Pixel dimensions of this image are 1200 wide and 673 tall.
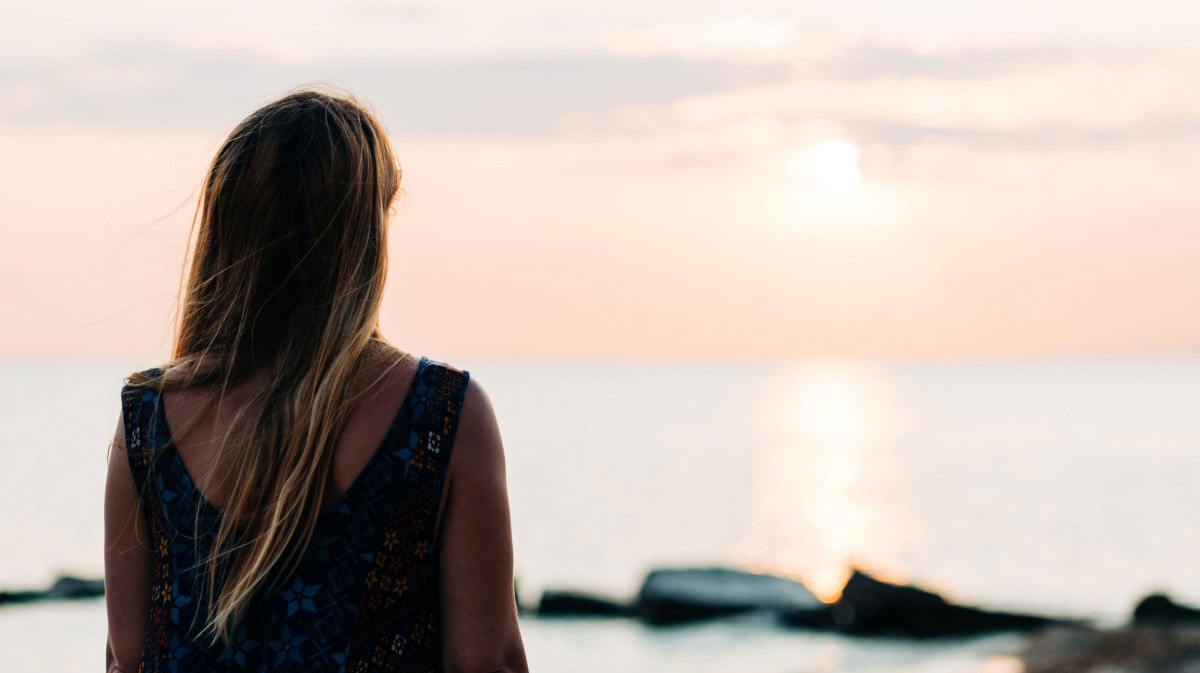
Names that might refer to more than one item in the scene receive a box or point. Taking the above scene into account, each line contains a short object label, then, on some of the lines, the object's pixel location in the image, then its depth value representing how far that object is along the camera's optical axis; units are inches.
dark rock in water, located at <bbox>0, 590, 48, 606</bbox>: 766.5
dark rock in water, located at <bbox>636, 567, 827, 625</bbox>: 724.9
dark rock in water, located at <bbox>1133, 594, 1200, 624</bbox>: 640.4
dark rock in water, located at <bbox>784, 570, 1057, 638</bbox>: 677.9
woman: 77.7
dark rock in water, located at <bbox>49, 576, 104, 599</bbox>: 781.9
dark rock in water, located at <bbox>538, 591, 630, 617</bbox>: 768.3
